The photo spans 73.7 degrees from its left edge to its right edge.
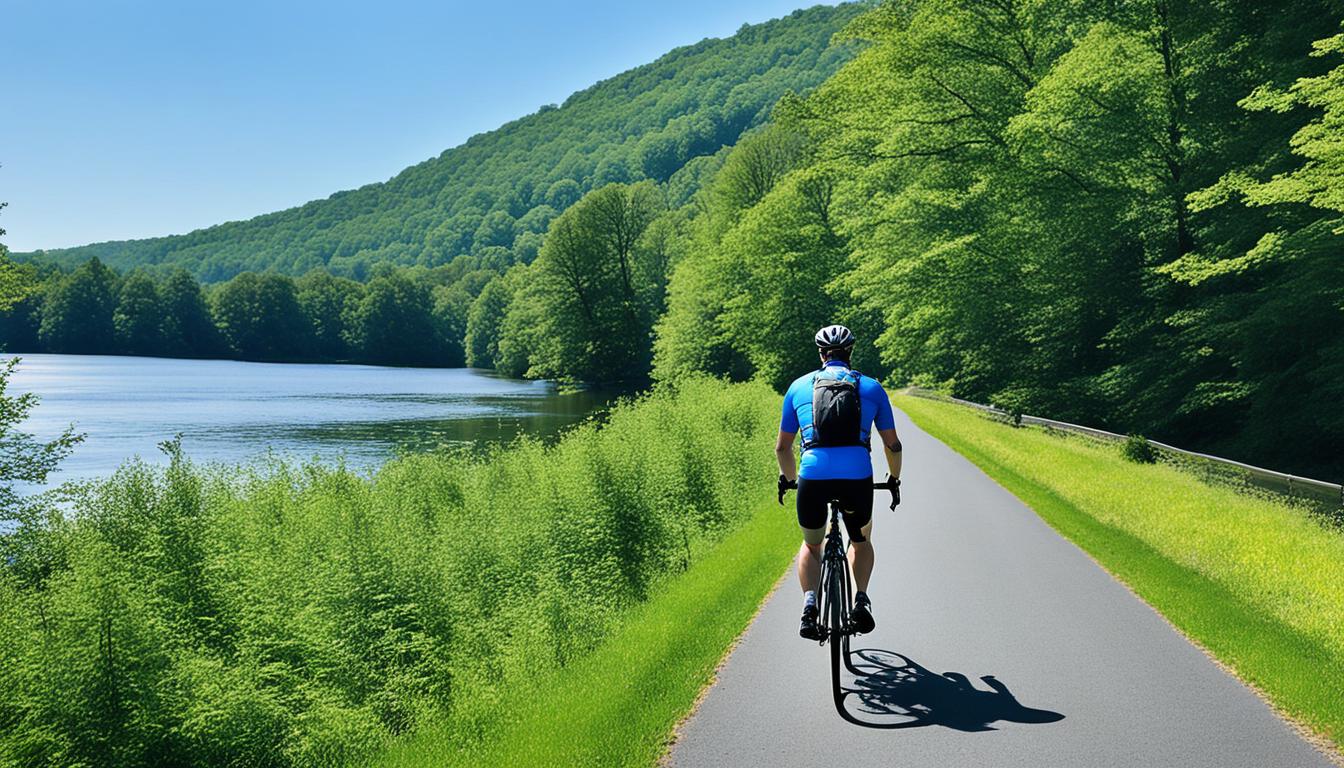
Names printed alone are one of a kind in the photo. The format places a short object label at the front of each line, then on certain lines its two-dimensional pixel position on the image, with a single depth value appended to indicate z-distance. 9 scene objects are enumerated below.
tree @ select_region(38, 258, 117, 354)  117.31
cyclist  5.75
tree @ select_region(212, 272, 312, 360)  128.88
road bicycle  5.79
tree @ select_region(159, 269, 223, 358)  124.06
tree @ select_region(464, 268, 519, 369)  112.81
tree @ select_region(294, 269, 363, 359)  133.38
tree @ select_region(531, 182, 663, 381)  75.19
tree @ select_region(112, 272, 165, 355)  120.56
